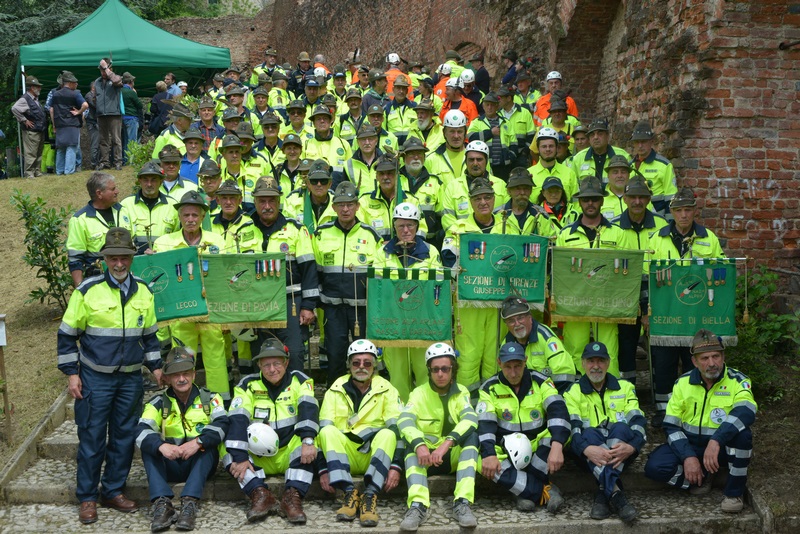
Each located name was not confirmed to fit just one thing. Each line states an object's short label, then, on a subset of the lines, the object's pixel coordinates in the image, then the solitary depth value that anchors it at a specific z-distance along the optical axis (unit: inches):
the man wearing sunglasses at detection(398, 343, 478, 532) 276.7
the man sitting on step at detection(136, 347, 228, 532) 280.7
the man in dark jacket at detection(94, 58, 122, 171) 699.4
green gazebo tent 784.3
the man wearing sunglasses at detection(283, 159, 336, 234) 360.5
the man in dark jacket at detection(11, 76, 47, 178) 701.9
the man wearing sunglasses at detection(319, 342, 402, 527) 283.1
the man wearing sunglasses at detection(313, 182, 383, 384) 340.2
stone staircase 276.2
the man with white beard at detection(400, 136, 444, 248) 388.2
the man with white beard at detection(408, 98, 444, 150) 473.4
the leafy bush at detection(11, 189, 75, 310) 439.5
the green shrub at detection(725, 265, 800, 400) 339.9
